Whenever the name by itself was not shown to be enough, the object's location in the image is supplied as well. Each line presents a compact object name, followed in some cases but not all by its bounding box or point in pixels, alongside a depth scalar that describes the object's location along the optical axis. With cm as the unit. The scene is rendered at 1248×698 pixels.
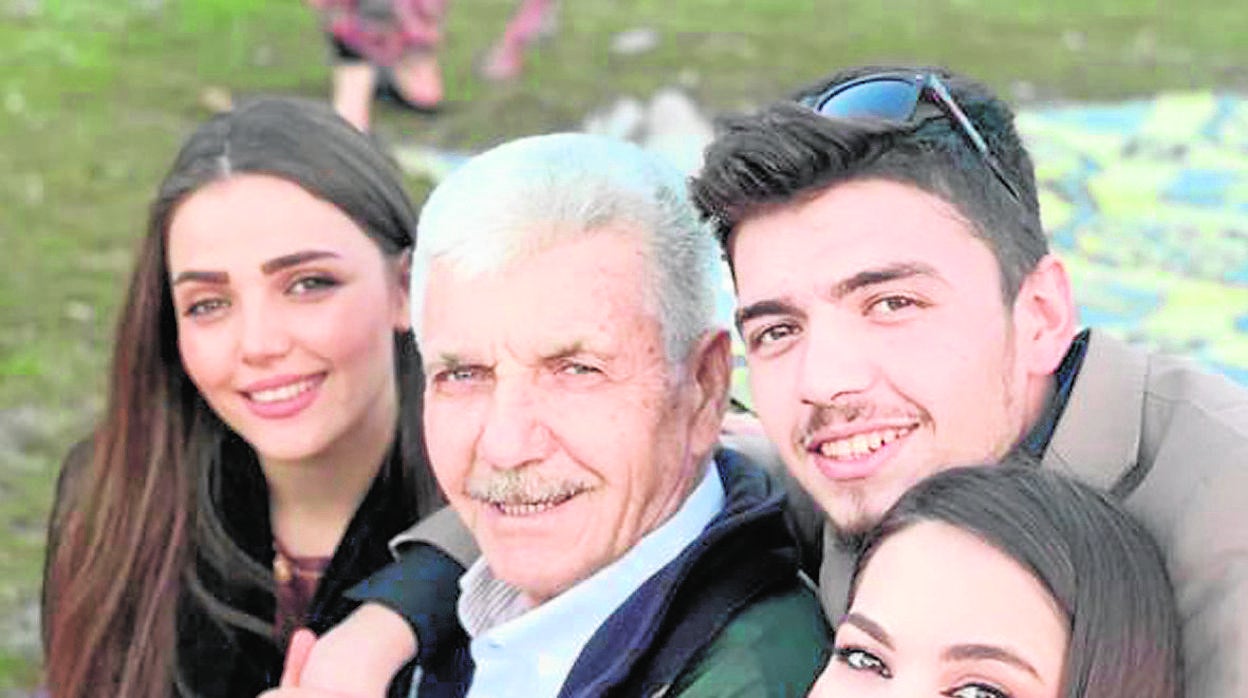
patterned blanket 559
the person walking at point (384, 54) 1008
